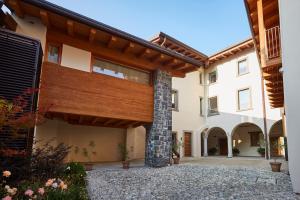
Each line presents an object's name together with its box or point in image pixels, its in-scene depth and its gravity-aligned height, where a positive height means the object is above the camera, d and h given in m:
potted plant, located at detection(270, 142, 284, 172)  6.56 -1.14
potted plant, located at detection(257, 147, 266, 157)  14.10 -1.38
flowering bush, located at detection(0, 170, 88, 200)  2.83 -0.99
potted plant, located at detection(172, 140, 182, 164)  8.35 -1.19
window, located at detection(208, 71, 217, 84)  15.37 +4.23
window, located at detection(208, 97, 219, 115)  14.89 +1.95
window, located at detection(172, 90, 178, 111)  13.25 +2.02
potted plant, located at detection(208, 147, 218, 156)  16.45 -1.69
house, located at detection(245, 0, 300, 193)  4.16 +1.63
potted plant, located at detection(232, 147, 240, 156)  15.40 -1.55
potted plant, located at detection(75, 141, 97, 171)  9.37 -1.09
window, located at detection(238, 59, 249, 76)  13.60 +4.52
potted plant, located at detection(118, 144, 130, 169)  7.12 -1.29
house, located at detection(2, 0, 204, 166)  5.61 +1.96
